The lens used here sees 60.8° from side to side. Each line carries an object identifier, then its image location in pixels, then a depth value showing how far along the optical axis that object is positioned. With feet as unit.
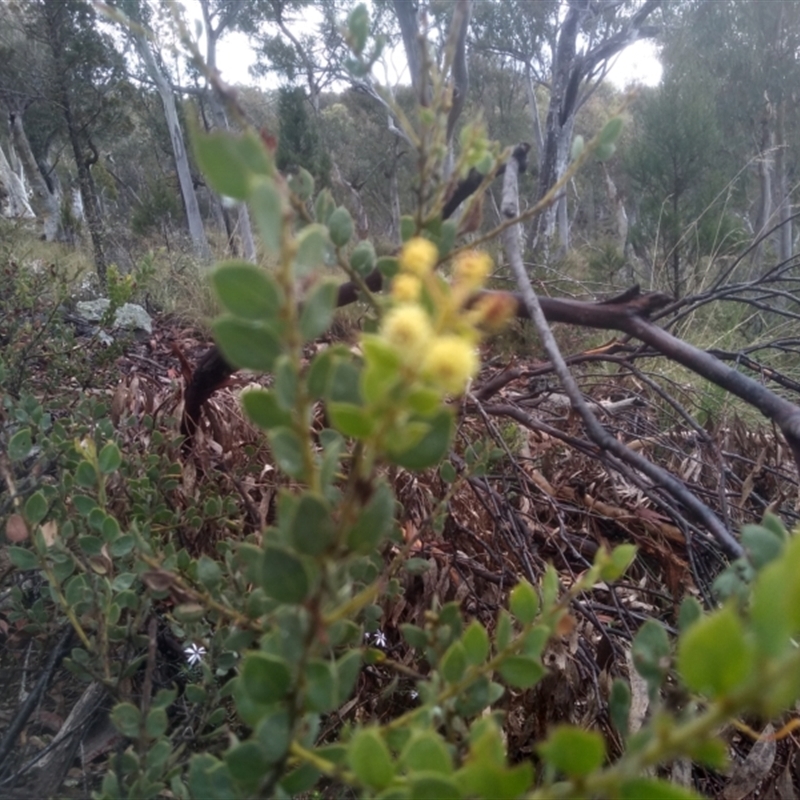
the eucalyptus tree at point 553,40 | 24.58
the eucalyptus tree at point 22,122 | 29.89
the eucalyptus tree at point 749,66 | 31.86
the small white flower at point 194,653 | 2.41
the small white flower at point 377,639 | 2.60
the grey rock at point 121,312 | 10.41
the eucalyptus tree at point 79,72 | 19.98
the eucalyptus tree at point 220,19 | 37.65
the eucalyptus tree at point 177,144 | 30.19
